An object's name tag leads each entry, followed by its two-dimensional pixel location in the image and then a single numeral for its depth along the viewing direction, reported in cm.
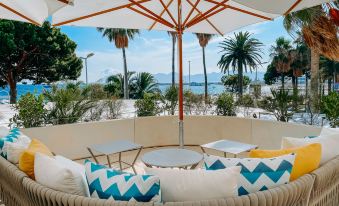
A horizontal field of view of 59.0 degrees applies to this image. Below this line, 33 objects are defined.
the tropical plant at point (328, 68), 2677
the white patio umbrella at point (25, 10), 277
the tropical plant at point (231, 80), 2705
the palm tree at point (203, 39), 2080
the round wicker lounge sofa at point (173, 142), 139
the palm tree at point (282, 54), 2859
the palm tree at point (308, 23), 673
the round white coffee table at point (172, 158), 283
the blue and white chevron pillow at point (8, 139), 212
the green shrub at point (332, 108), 390
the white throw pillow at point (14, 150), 201
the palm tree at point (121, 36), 1986
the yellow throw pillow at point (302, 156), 172
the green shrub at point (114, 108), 506
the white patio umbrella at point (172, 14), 328
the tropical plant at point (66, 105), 442
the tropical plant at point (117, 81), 2120
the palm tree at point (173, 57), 2187
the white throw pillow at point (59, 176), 151
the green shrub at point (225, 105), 520
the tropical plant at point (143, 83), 2023
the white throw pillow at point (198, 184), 139
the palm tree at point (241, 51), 2492
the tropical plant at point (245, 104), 529
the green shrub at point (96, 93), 505
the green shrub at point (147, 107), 521
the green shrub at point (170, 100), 545
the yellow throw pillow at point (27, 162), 177
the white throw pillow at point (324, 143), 200
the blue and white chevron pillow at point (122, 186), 137
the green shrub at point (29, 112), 407
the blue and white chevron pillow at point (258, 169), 149
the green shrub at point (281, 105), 467
